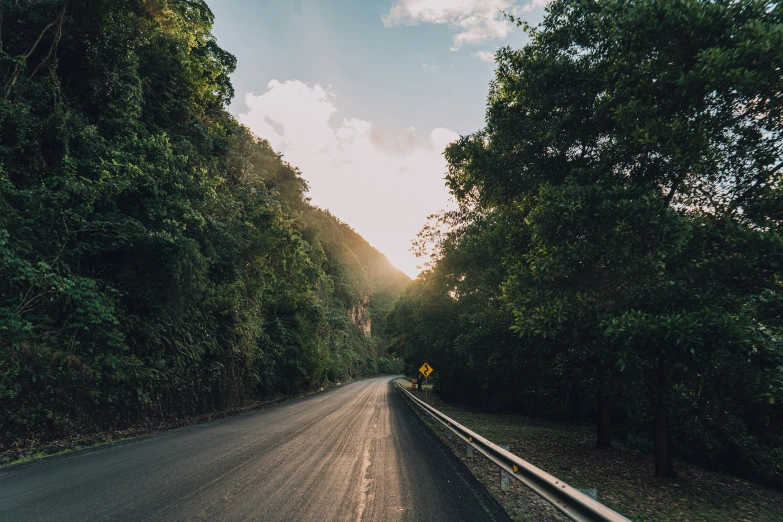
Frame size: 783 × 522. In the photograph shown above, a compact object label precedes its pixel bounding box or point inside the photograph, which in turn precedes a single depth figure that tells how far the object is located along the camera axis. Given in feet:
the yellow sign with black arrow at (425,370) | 77.10
